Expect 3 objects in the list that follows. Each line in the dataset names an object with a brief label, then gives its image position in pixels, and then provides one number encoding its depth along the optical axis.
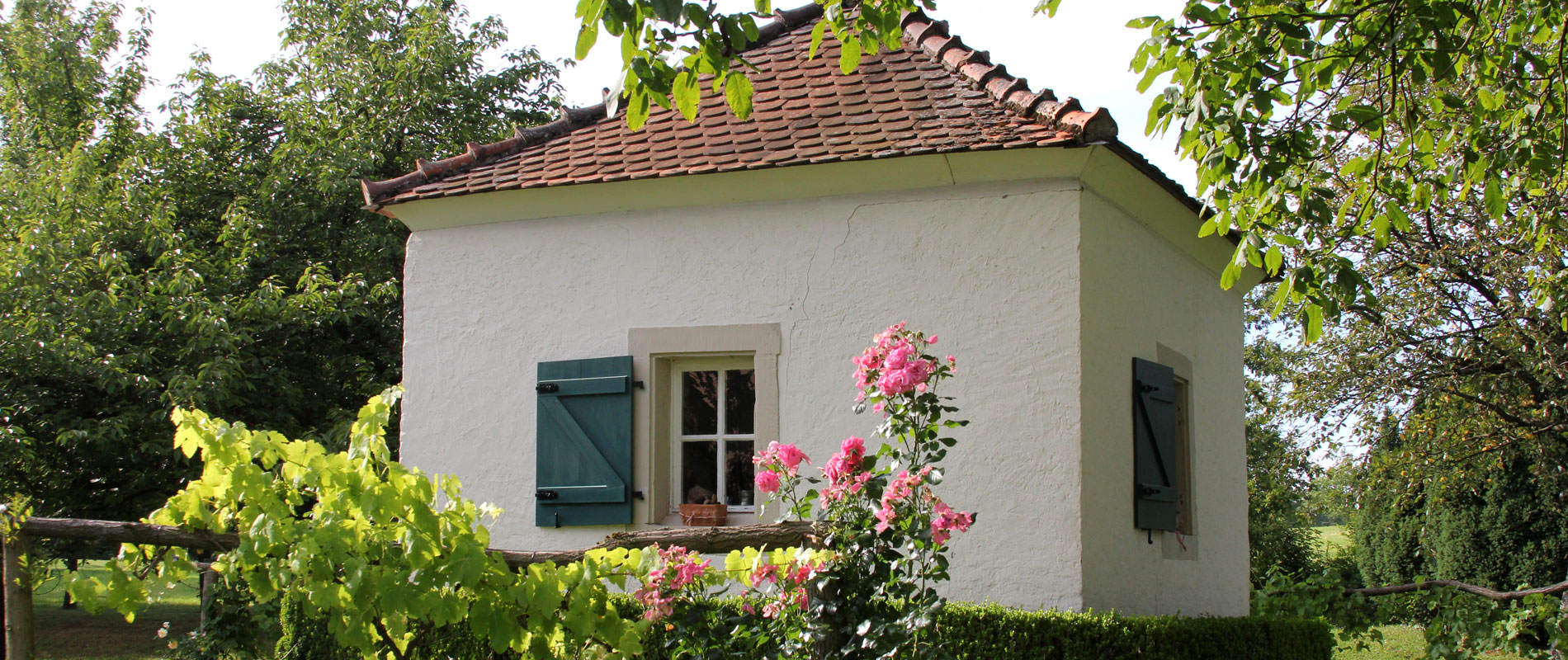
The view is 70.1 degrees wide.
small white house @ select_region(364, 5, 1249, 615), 6.98
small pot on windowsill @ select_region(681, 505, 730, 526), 7.48
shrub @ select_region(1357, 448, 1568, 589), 14.81
